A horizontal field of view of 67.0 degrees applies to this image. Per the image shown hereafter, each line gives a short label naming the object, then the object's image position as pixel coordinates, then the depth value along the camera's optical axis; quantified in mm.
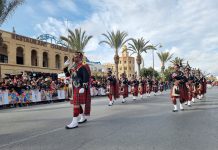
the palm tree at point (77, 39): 22055
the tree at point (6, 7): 11139
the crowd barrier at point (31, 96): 9437
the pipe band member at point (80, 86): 4426
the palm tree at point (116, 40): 22988
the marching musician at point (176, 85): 6447
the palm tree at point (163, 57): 34458
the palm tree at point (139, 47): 26848
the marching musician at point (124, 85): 10138
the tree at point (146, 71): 43593
